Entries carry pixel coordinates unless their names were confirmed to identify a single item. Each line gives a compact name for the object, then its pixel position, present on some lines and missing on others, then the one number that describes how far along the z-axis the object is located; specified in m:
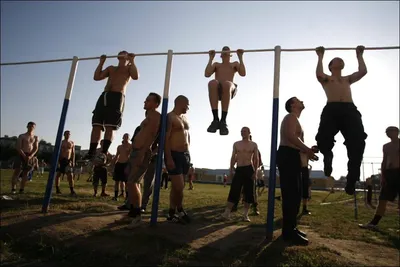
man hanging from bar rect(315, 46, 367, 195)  4.45
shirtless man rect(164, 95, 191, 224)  5.00
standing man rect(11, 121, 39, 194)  9.02
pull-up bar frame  4.83
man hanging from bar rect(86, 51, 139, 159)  5.99
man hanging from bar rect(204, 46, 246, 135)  5.84
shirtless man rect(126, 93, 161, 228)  4.95
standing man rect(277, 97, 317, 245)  4.45
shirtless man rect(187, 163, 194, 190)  21.32
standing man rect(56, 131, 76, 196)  9.64
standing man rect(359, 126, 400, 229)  6.48
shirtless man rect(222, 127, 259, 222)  6.65
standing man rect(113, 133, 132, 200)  9.45
